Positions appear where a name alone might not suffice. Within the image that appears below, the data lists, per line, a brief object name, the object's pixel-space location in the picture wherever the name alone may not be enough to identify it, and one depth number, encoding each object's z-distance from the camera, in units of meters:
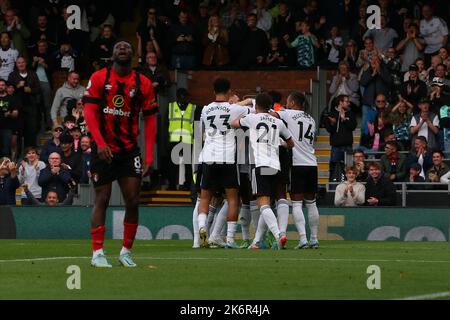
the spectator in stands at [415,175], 27.05
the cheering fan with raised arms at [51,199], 27.94
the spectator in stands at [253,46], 31.94
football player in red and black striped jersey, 14.46
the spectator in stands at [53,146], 29.48
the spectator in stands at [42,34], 33.47
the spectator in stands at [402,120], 28.59
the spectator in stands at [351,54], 31.08
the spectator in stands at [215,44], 32.72
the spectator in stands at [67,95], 31.62
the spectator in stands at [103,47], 32.50
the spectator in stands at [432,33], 30.61
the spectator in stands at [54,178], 28.11
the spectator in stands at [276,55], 32.22
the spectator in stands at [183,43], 32.38
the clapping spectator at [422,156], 27.25
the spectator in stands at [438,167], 26.91
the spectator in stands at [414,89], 28.81
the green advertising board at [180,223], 25.80
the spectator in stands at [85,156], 28.81
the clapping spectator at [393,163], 27.36
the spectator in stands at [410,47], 30.38
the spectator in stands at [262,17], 33.09
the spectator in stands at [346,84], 30.50
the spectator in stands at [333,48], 31.92
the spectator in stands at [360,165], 27.42
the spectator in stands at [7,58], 31.84
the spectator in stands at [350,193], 26.44
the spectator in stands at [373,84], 29.58
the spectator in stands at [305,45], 31.77
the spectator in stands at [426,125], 28.16
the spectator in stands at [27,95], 31.27
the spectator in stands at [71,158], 29.00
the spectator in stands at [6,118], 30.64
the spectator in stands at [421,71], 29.36
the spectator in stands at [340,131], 28.81
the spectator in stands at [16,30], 33.09
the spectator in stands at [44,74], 32.62
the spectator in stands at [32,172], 28.75
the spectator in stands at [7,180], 28.09
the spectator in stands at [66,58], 33.25
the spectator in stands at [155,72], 30.88
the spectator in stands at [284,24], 32.12
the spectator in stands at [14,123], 30.75
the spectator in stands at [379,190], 26.33
